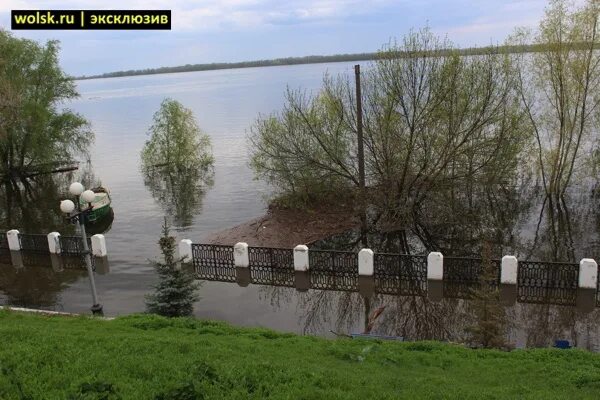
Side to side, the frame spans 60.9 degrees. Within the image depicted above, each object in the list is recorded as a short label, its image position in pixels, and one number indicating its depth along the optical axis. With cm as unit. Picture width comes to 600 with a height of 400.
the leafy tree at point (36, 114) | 3603
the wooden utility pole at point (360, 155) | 2159
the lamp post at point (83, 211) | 1317
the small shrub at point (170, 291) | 1323
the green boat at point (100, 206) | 2654
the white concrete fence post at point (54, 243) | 1905
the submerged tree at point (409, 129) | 2191
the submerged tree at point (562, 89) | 2480
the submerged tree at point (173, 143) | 4172
